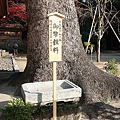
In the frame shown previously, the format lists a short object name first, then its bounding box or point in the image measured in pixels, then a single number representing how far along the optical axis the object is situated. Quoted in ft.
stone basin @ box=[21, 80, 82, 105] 10.77
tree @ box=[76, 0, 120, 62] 41.93
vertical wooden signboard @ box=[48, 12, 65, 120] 9.46
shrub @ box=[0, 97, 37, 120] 10.79
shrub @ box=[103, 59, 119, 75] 27.35
